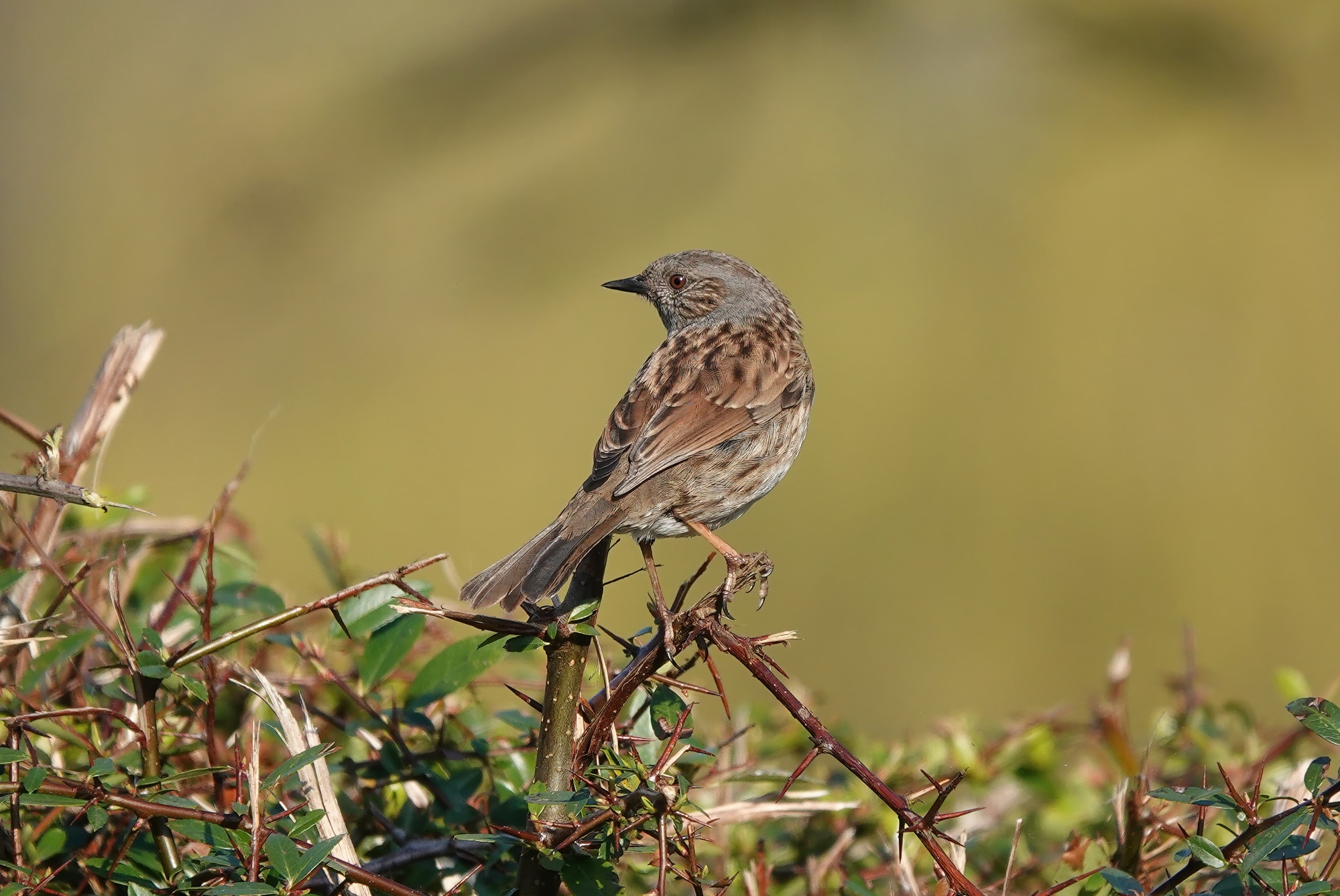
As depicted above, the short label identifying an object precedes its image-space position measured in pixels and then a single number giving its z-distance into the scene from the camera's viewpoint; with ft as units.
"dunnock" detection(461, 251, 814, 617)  18.51
